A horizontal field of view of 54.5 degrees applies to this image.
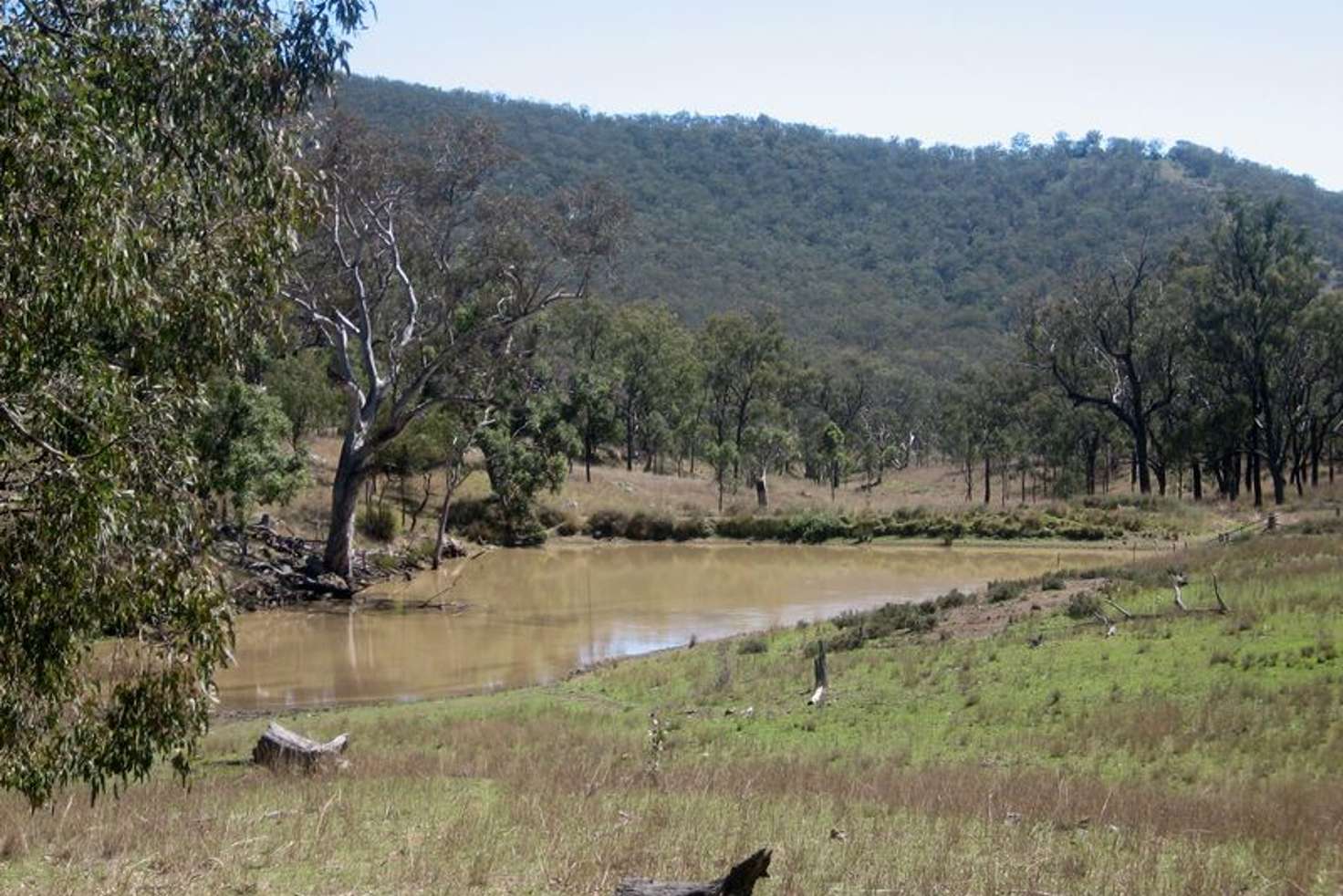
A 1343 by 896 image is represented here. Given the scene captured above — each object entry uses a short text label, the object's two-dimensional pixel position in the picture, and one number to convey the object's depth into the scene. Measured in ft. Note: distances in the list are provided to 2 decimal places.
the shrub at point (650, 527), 189.16
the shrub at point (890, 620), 81.06
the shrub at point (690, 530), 189.26
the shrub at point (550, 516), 186.70
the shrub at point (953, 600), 88.33
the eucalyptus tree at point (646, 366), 257.96
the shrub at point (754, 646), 79.92
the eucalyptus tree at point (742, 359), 251.19
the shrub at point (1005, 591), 88.58
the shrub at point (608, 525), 189.47
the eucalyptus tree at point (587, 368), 193.26
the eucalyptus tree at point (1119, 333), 197.57
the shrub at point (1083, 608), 74.08
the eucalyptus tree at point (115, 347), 23.47
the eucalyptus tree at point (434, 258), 131.34
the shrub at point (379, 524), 158.71
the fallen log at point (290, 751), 45.55
